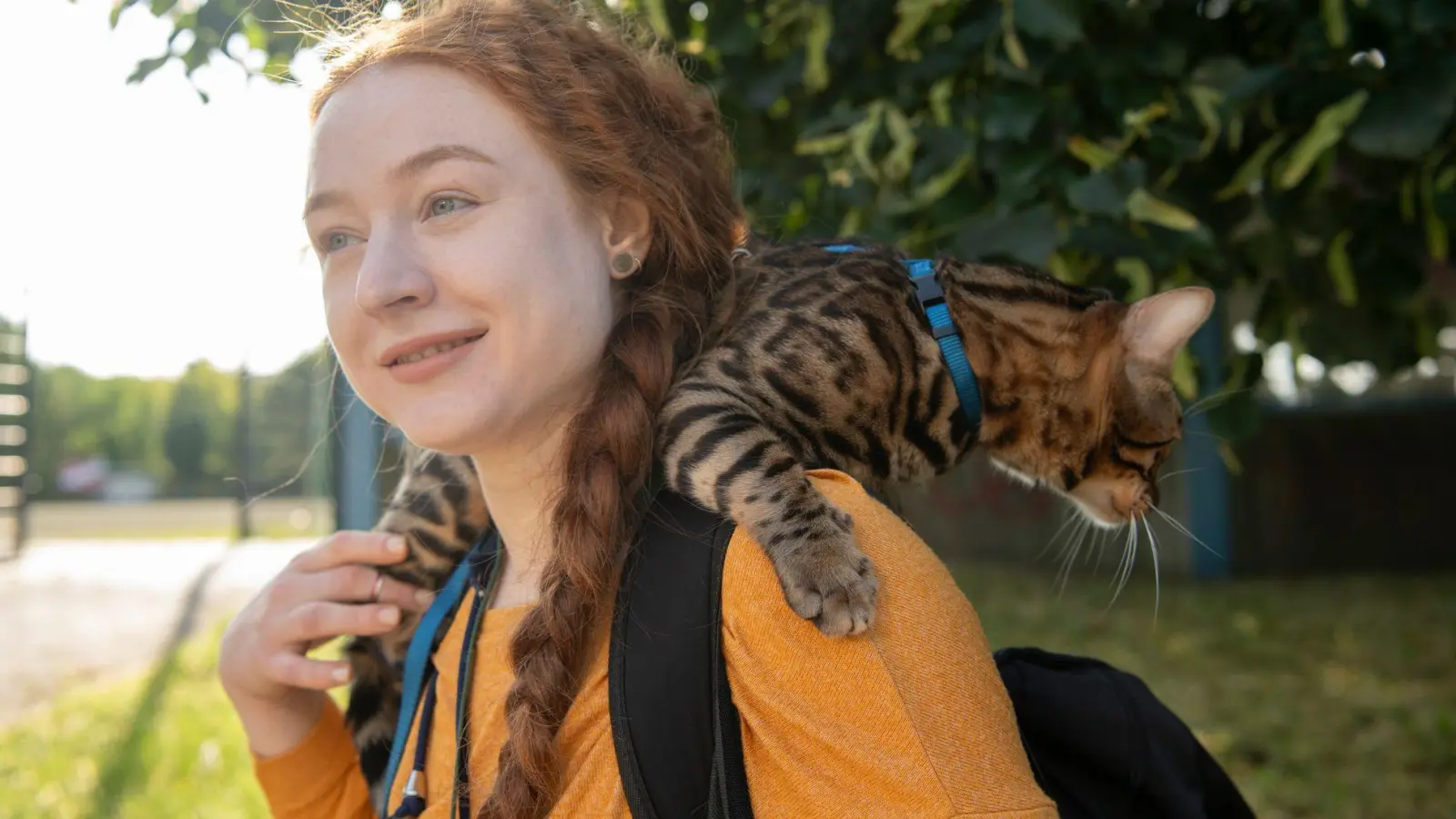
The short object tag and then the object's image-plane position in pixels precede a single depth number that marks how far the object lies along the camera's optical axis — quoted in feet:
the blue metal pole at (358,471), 10.57
